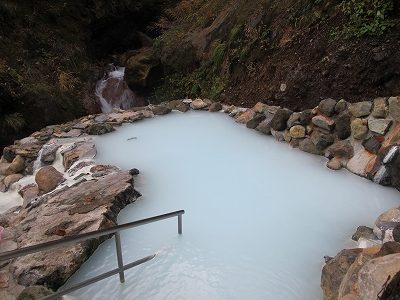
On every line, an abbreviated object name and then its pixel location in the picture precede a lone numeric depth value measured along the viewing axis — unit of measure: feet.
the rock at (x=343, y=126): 15.93
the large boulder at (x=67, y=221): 9.26
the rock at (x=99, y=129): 21.53
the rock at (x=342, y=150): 15.47
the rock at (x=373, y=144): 14.40
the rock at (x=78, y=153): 17.93
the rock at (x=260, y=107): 20.78
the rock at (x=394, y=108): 14.40
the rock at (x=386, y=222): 9.94
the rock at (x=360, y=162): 14.43
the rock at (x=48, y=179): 15.79
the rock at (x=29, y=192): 15.85
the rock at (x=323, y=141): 16.37
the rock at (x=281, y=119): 18.60
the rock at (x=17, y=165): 18.78
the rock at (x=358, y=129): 15.24
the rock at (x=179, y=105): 24.94
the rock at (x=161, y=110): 24.61
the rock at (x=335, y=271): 8.25
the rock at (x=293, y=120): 17.88
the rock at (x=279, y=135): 18.44
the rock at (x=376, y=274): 6.17
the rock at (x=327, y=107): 16.80
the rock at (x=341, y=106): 16.56
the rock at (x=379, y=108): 14.96
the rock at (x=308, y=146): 16.65
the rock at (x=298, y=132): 17.42
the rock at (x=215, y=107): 24.29
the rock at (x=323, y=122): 16.40
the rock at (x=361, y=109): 15.55
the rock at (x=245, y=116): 21.17
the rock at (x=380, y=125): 14.50
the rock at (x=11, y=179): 17.75
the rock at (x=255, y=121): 20.33
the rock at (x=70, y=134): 21.65
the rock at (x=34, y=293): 7.94
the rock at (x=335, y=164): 15.24
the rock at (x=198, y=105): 24.86
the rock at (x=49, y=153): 18.85
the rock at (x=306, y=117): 17.62
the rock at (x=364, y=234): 10.26
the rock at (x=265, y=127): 19.38
